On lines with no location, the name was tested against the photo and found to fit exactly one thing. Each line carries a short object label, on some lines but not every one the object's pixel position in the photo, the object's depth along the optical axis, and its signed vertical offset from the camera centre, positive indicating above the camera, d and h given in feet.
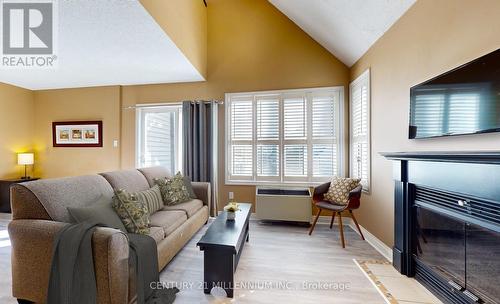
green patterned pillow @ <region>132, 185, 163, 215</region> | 8.14 -1.83
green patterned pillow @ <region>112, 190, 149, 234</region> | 6.28 -1.80
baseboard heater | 11.21 -2.86
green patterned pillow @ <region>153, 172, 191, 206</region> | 9.66 -1.78
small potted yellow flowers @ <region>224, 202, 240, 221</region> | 7.89 -2.17
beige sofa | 4.66 -2.03
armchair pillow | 10.18 -1.83
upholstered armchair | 9.31 -2.40
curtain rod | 13.76 +2.91
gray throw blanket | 4.64 -2.54
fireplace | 4.58 -1.87
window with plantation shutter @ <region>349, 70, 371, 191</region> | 9.94 +1.10
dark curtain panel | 12.95 +0.64
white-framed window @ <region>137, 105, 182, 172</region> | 13.94 +0.90
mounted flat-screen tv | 4.39 +1.17
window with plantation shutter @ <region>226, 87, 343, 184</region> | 12.39 +0.87
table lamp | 13.93 -0.51
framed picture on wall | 14.40 +1.16
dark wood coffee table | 5.85 -2.96
